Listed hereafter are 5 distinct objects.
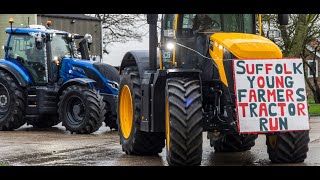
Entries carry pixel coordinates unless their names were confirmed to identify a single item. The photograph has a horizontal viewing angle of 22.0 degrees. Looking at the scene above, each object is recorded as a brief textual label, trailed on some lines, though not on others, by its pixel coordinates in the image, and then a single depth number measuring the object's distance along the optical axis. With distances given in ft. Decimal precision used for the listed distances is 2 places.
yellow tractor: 36.01
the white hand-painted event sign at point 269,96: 36.06
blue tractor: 61.31
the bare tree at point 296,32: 116.67
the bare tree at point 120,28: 163.51
